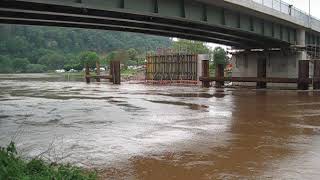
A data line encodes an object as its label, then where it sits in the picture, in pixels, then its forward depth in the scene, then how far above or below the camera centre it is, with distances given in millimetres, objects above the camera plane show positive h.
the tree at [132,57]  103098 +6265
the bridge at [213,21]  19796 +3927
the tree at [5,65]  107271 +4302
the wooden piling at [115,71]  46280 +964
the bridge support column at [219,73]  39343 +514
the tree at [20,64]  111325 +4714
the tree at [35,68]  114542 +3554
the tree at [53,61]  118407 +5949
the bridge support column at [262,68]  37425 +965
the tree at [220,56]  76380 +4765
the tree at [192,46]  77670 +7144
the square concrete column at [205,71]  38695 +744
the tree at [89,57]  96136 +6054
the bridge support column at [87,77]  51195 +255
